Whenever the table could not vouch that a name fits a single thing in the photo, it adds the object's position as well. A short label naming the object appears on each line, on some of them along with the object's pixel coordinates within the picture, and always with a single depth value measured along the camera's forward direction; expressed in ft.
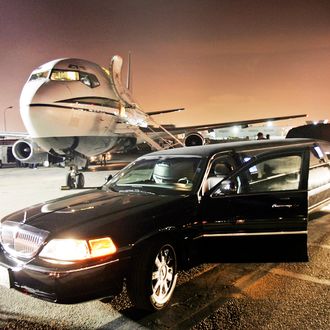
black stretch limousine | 11.48
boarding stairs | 60.39
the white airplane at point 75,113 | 41.24
